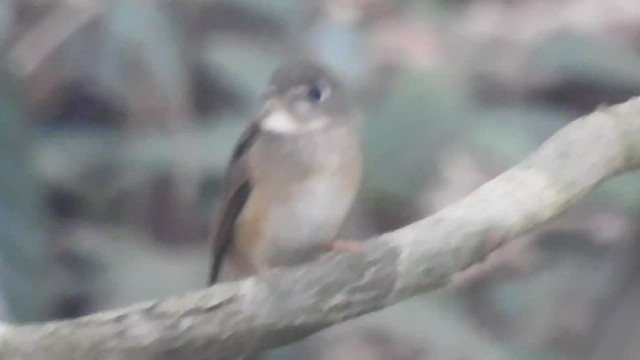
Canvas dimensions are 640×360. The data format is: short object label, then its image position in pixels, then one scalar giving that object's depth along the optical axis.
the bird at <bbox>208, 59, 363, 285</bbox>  2.95
